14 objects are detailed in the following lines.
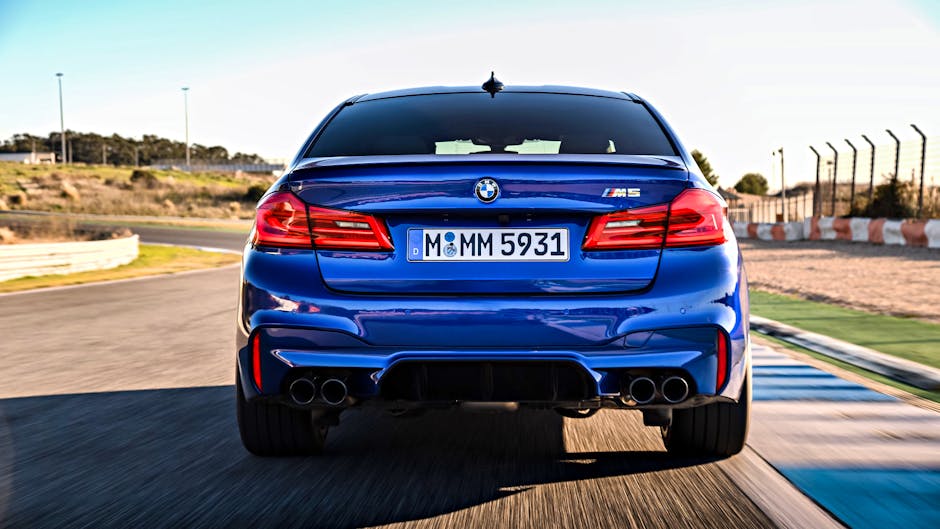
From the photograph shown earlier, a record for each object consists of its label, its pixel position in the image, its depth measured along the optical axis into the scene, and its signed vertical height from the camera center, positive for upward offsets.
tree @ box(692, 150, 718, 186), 111.88 +1.38
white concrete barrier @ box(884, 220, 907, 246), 25.88 -1.43
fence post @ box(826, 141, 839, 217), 35.42 +0.35
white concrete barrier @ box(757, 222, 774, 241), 35.76 -1.96
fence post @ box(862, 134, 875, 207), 33.38 -0.29
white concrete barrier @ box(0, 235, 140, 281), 18.72 -1.69
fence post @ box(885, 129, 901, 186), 30.11 +0.71
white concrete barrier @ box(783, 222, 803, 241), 33.25 -1.76
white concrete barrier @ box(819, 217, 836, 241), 31.06 -1.61
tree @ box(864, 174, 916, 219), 32.66 -0.72
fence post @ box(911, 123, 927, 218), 27.98 +0.62
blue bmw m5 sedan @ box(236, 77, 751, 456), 3.78 -0.42
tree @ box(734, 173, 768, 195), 152.62 -1.13
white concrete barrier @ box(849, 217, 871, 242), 28.36 -1.43
